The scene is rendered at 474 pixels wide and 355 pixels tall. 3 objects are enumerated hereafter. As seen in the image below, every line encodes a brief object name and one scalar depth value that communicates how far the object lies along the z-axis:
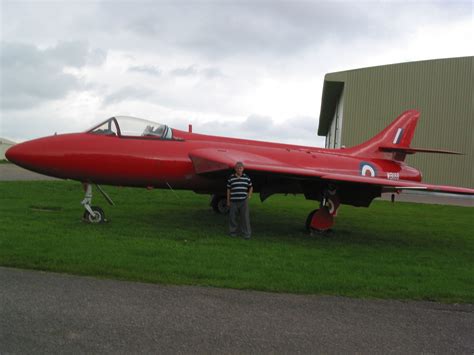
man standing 9.53
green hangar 27.59
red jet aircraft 9.66
